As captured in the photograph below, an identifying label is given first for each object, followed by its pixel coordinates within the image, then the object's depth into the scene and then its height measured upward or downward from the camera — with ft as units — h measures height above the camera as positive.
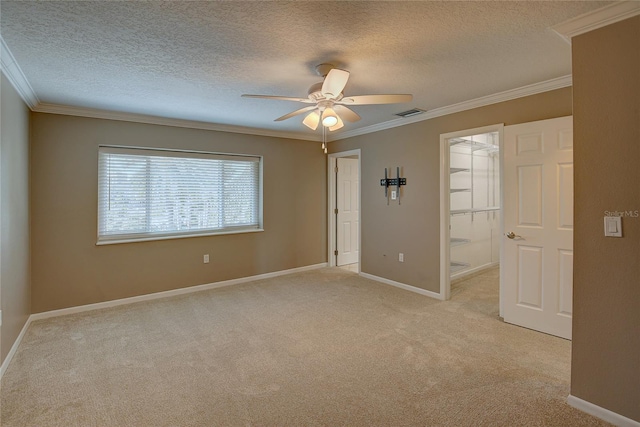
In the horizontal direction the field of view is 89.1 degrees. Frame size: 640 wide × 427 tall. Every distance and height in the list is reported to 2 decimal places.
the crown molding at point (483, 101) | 9.68 +3.78
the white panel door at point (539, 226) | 9.43 -0.54
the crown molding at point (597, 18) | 5.76 +3.55
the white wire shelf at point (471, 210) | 16.11 -0.09
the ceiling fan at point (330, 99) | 7.33 +2.74
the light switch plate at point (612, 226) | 5.97 -0.34
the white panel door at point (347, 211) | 19.66 -0.13
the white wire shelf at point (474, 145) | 15.46 +3.31
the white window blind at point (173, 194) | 12.99 +0.71
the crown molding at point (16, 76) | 7.37 +3.55
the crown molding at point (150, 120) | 11.56 +3.74
